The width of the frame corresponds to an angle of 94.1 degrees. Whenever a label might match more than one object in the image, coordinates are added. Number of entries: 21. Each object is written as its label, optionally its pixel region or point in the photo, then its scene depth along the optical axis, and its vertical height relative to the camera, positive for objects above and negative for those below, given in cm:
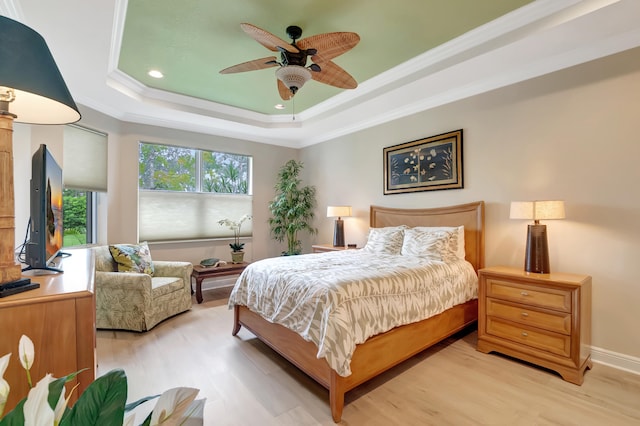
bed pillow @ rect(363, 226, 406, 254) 361 -34
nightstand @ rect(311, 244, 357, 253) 455 -54
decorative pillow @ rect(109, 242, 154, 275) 348 -54
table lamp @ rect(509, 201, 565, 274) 255 -15
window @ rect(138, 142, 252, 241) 453 +35
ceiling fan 214 +125
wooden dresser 106 -45
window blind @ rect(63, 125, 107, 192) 353 +68
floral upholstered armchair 311 -84
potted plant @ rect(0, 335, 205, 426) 41 -29
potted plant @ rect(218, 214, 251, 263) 477 -47
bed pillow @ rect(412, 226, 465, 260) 320 -30
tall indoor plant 539 +9
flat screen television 143 +0
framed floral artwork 357 +64
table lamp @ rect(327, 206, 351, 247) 469 -4
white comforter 196 -64
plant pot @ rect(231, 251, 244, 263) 476 -69
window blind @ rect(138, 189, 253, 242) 449 -1
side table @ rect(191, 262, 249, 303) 417 -85
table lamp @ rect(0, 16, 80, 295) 101 +47
